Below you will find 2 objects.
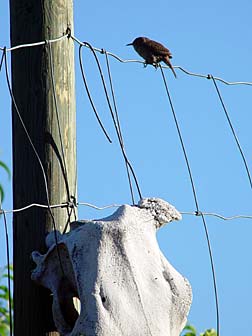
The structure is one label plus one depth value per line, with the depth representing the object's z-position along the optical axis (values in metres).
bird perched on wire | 8.03
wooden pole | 6.90
